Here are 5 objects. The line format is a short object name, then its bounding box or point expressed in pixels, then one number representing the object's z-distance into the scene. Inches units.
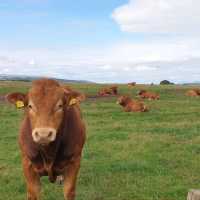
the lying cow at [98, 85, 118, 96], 997.6
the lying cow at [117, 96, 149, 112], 675.6
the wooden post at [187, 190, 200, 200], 157.7
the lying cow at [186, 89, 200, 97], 1011.1
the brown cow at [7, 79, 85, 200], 186.1
